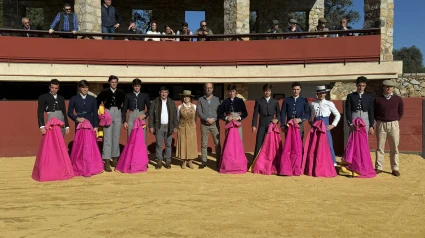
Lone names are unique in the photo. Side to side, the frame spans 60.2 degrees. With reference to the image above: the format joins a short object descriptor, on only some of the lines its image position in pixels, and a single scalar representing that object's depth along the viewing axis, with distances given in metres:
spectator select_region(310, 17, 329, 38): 12.54
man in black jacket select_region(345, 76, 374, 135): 6.89
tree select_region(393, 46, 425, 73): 53.03
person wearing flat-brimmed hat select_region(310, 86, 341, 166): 7.19
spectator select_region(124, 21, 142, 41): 12.70
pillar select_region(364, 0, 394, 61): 12.45
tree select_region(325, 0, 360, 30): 32.73
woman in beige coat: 7.68
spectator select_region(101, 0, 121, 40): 12.24
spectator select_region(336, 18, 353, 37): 12.45
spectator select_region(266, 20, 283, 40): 12.95
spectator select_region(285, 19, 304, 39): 12.69
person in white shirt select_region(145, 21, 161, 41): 12.54
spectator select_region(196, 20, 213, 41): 12.60
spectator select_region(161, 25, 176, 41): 12.60
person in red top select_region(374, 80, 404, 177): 6.80
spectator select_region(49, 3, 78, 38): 11.76
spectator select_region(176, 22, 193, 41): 12.83
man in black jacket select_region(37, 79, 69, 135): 6.78
